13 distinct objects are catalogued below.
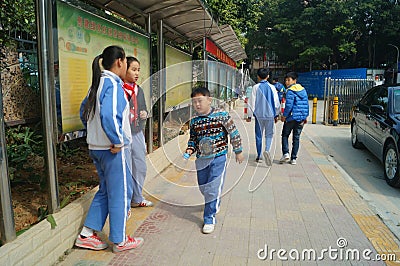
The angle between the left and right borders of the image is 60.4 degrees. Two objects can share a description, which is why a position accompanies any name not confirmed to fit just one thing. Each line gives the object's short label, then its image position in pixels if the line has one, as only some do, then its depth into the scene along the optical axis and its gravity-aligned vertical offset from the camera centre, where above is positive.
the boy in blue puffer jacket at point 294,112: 5.62 -0.06
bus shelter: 2.65 +0.56
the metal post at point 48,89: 2.64 +0.17
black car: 4.95 -0.31
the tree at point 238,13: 10.25 +3.86
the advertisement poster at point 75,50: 2.96 +0.56
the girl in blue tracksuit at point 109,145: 2.56 -0.27
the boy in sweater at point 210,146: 3.23 -0.35
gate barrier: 11.09 +0.61
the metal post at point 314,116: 11.80 -0.26
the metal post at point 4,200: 2.23 -0.59
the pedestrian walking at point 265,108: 5.67 +0.01
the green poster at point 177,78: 6.32 +0.65
